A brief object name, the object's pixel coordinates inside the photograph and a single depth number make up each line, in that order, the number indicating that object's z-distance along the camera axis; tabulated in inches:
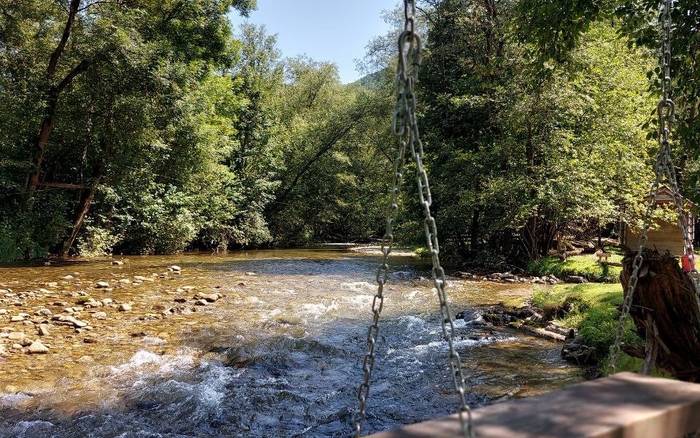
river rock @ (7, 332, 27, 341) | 310.1
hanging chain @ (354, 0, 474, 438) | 82.5
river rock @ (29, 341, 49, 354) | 294.0
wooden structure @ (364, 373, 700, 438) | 76.5
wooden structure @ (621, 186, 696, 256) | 679.7
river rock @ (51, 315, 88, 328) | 354.6
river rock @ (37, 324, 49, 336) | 329.4
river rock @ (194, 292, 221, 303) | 468.1
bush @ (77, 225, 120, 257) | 799.1
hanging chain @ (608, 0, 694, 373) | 134.1
